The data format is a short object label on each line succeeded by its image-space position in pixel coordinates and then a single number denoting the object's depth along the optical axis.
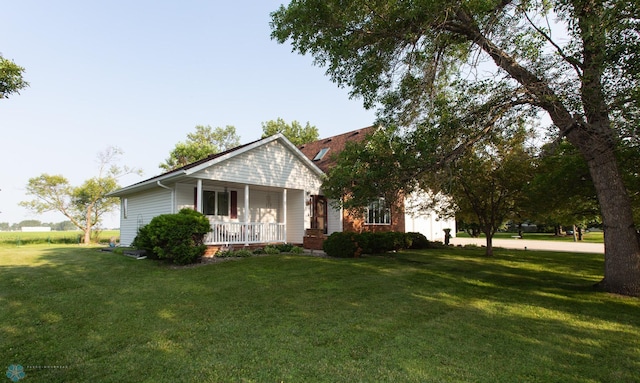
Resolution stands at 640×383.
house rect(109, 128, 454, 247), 13.24
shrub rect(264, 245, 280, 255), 12.97
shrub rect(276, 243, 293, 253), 13.73
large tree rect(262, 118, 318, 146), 41.34
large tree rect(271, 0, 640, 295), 6.09
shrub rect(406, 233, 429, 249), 17.47
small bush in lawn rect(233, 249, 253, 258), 12.11
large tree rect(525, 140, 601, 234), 9.27
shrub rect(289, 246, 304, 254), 13.55
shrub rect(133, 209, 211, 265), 10.23
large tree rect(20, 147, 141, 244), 29.95
